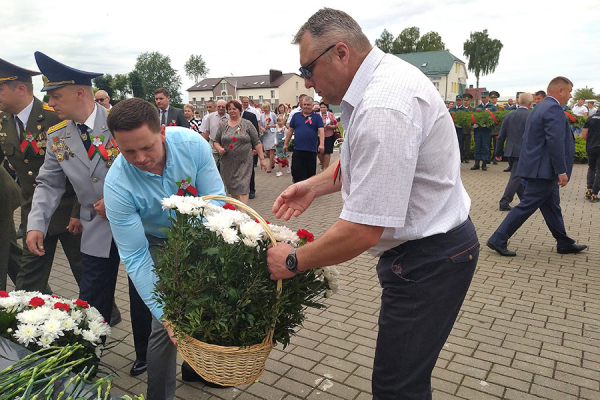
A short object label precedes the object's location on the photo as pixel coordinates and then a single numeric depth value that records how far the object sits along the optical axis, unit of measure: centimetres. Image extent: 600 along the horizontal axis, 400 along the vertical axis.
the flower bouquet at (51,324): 192
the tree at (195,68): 10644
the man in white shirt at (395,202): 158
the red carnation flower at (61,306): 223
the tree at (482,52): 8069
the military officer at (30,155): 380
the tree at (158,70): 9700
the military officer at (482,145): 1389
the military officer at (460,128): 1511
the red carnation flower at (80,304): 238
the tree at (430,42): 7935
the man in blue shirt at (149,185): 231
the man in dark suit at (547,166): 580
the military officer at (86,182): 325
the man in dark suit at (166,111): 762
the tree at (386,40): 8169
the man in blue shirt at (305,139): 954
